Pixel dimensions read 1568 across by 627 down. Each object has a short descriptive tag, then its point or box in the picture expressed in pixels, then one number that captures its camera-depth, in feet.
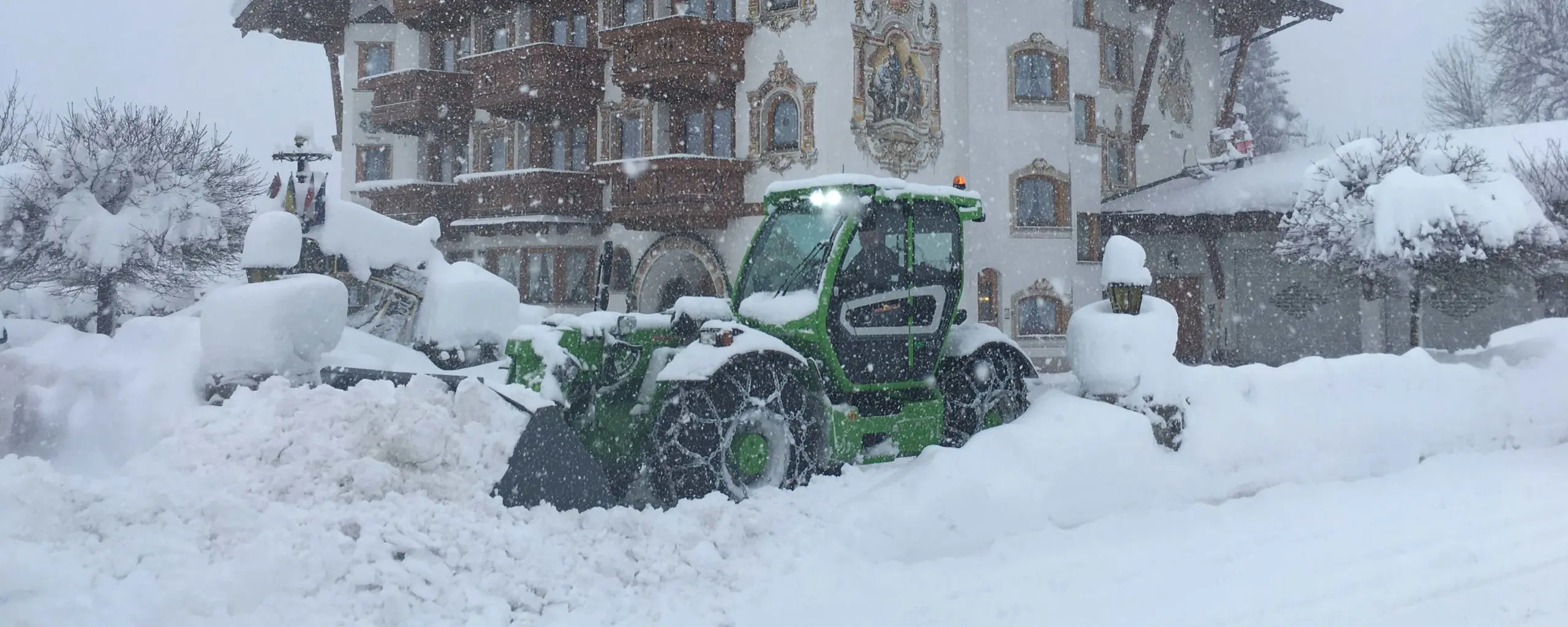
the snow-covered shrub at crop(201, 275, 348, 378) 27.73
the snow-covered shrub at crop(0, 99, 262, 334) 50.60
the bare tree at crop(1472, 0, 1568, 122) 93.25
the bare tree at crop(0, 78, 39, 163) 63.31
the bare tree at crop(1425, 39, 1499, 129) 106.73
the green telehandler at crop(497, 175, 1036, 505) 20.75
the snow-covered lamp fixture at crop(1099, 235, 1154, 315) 24.23
